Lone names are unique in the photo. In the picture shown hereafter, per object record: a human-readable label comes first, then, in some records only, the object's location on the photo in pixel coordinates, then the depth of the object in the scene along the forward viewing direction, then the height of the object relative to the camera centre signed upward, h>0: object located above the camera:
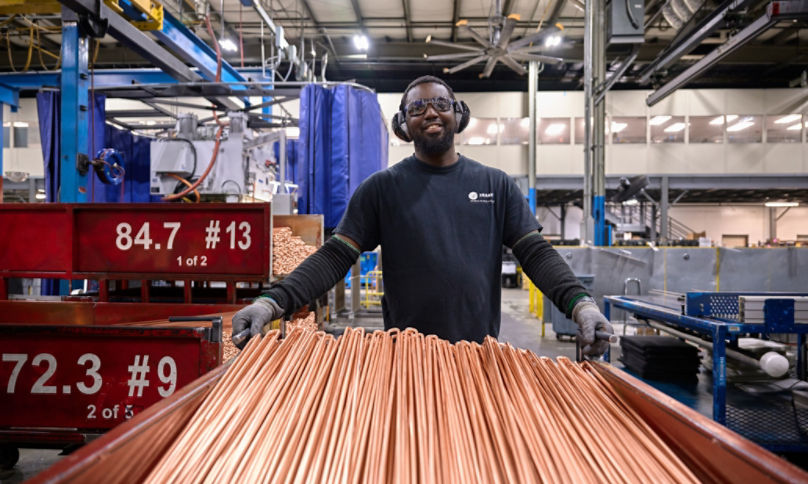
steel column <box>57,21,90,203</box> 4.15 +1.27
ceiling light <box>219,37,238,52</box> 11.57 +5.63
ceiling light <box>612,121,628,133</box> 16.52 +4.67
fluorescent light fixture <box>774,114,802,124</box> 15.91 +4.90
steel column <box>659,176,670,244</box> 15.12 +1.11
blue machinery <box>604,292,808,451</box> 3.16 -0.61
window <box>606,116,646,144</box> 16.42 +4.57
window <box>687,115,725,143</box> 16.25 +4.57
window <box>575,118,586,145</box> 16.38 +4.44
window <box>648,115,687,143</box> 16.30 +4.59
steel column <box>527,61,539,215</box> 15.06 +4.15
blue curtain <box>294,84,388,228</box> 6.11 +1.37
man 1.81 +0.05
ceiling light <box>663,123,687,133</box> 16.31 +4.62
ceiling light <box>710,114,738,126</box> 16.12 +4.89
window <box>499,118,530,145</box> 16.77 +4.49
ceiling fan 8.40 +4.41
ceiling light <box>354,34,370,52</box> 12.22 +5.94
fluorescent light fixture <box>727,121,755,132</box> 16.19 +4.67
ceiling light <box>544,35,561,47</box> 9.66 +4.84
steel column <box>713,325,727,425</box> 3.14 -0.95
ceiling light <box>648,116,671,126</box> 16.30 +4.89
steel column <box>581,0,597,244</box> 9.23 +3.21
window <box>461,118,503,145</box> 16.86 +4.56
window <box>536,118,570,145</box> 16.62 +4.52
